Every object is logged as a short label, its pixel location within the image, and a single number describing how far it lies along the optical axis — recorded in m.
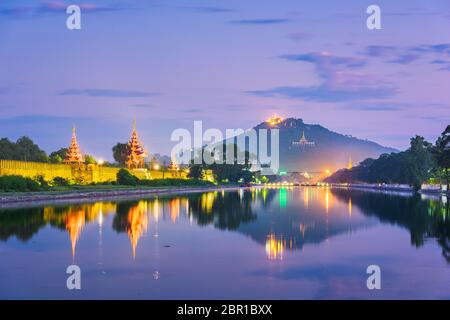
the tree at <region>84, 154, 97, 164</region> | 134.48
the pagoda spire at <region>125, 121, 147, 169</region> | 118.19
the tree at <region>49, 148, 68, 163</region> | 134.49
